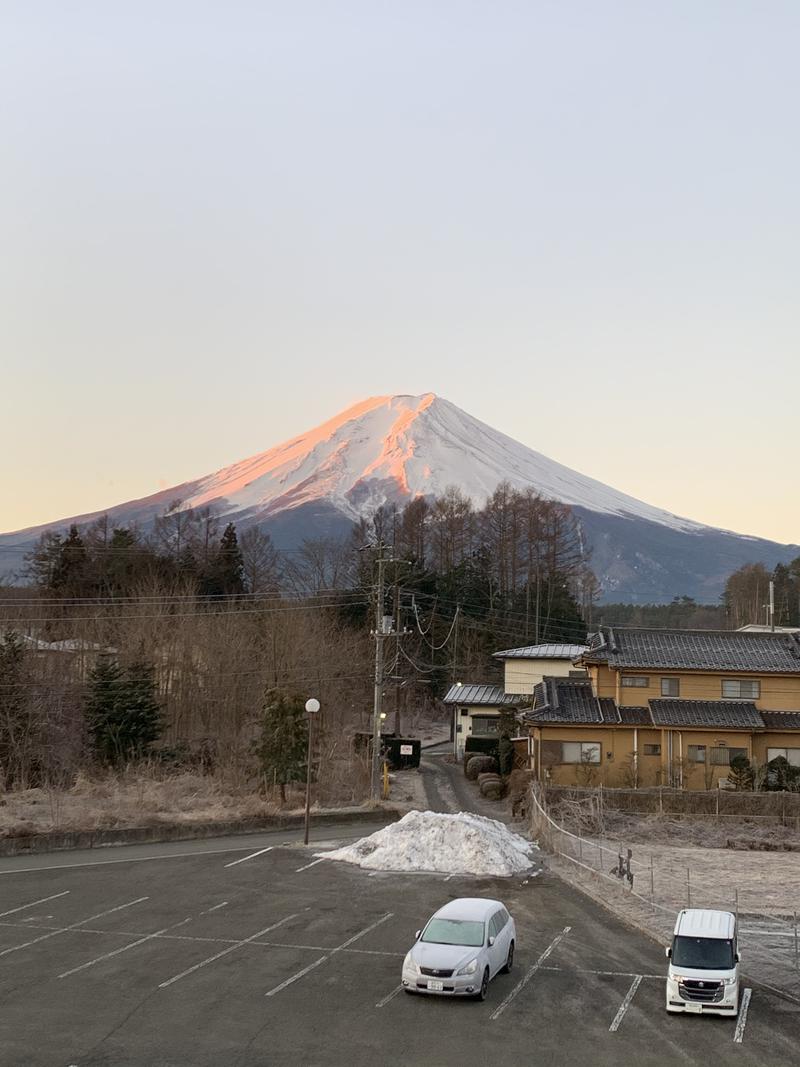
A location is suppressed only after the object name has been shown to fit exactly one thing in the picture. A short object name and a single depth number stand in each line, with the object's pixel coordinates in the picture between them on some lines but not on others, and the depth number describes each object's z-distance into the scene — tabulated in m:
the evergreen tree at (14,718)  44.50
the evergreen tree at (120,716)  45.56
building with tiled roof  40.66
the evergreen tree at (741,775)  38.03
